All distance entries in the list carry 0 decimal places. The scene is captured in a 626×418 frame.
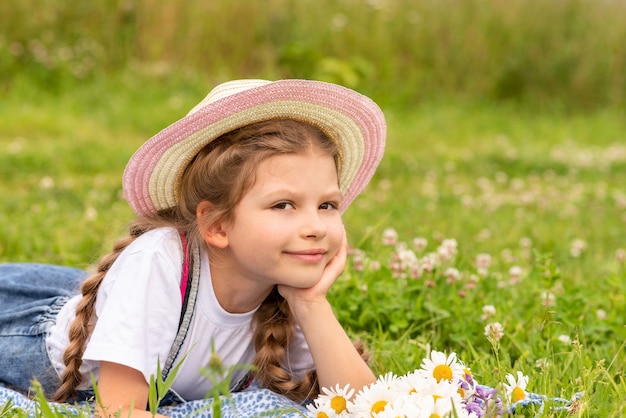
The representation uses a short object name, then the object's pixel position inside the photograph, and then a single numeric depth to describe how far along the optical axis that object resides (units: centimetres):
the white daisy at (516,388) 241
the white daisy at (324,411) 247
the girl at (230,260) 260
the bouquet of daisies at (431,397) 219
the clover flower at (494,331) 265
